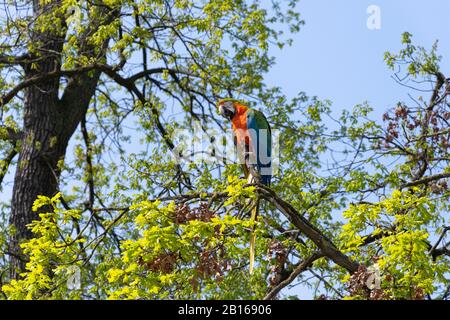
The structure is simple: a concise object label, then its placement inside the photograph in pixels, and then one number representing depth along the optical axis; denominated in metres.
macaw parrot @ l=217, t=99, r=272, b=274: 13.79
